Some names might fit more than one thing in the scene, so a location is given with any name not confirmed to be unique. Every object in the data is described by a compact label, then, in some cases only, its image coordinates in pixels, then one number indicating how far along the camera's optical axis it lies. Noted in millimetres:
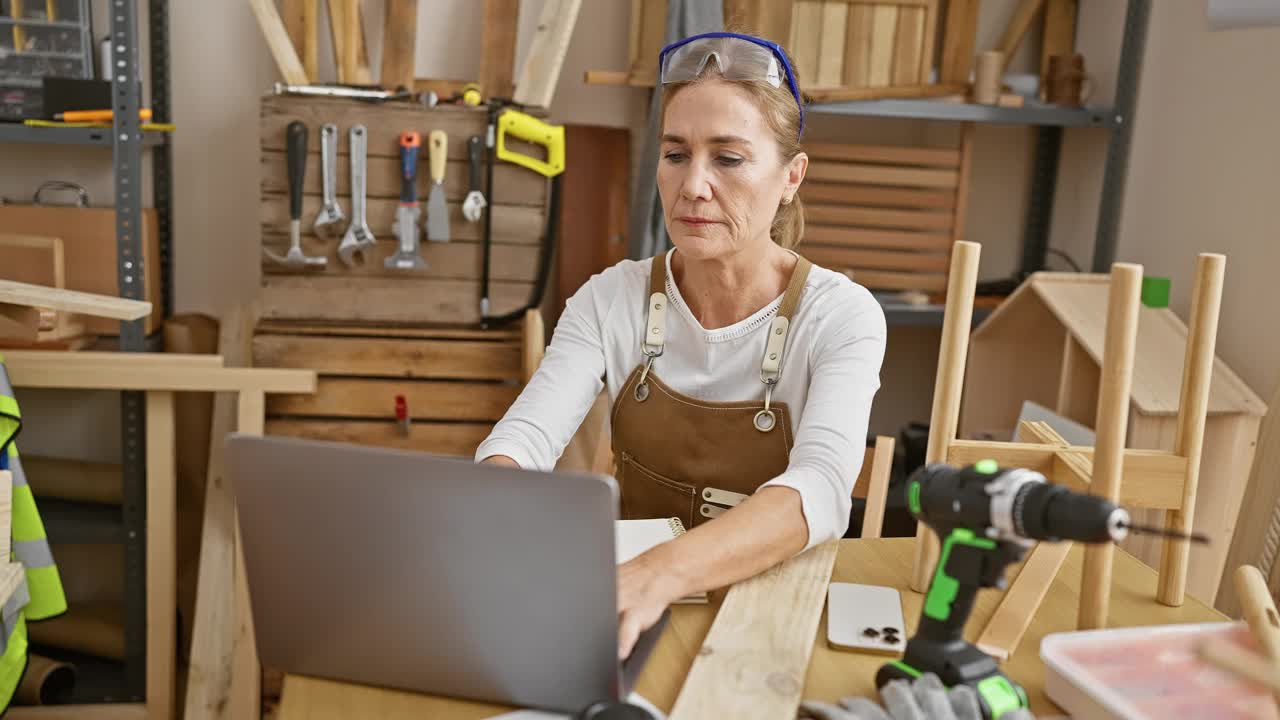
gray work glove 858
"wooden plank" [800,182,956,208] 3004
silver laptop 821
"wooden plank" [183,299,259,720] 2449
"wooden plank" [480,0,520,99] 2836
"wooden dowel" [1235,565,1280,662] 933
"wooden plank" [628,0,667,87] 2877
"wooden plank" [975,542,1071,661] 1086
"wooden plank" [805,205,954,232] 3010
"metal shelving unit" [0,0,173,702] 2383
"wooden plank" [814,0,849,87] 2896
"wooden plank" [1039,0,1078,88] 3107
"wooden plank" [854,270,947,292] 3020
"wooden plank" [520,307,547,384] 2516
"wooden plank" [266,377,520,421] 2574
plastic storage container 851
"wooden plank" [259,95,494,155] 2518
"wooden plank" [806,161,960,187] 2996
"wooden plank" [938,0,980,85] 2973
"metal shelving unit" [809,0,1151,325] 2803
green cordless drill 846
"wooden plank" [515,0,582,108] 2682
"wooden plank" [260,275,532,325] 2617
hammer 2498
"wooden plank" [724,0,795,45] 2756
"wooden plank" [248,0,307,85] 2590
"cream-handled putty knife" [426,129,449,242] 2545
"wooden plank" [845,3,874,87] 2908
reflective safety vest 1925
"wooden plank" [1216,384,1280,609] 1673
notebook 1210
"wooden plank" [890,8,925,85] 2924
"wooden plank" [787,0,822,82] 2881
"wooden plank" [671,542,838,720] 920
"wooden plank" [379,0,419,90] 2808
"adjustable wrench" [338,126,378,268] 2539
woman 1564
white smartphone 1072
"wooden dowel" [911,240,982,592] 1120
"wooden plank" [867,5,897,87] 2920
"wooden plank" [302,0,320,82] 2737
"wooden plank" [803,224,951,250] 3008
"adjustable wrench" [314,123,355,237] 2521
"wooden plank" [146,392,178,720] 2453
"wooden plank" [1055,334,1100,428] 2523
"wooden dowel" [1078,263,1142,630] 1054
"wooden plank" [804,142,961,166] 2984
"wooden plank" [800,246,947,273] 3016
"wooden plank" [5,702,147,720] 2559
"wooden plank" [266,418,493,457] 2580
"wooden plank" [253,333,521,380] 2561
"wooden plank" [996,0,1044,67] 3027
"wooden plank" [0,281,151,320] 2039
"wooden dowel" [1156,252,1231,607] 1131
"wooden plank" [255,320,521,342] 2586
